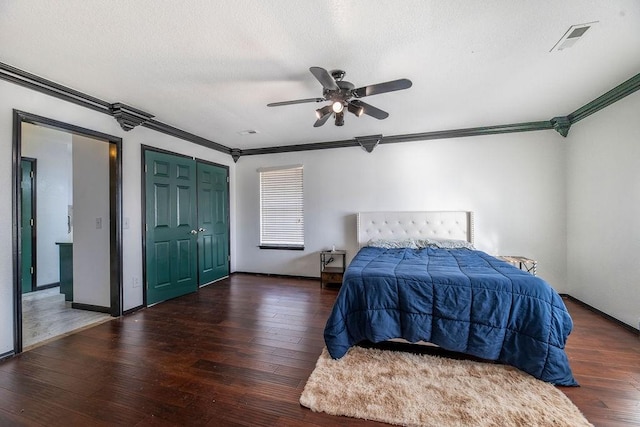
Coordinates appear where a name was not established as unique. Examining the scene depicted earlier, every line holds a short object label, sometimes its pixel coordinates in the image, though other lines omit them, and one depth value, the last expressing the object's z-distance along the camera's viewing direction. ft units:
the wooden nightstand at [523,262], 12.51
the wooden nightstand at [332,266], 15.08
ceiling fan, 7.14
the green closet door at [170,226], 12.37
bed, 6.59
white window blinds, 17.34
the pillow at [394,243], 13.35
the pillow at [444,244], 12.82
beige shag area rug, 5.35
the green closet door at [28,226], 14.26
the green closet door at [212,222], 15.37
